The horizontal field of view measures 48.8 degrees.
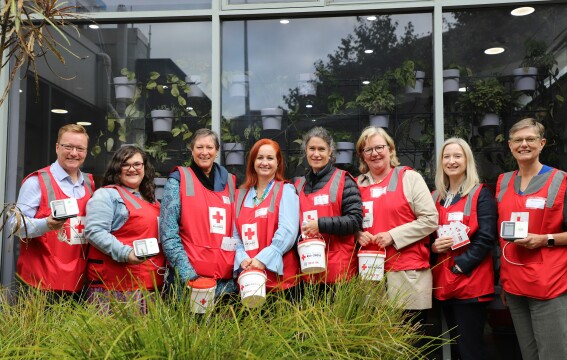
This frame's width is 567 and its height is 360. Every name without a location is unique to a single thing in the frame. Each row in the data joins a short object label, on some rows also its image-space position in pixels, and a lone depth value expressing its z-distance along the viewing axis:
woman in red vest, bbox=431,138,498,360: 3.77
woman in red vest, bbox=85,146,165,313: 3.66
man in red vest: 3.79
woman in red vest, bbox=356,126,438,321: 3.74
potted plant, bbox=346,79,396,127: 4.73
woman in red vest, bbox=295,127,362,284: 3.71
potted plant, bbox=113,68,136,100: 4.90
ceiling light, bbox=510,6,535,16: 4.66
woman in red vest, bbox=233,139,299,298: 3.67
